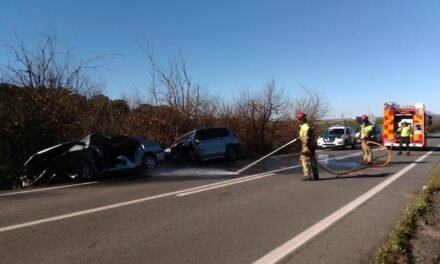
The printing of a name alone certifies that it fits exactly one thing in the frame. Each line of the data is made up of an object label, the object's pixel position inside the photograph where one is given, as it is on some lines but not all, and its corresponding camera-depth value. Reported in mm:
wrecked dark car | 14305
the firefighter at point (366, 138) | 18219
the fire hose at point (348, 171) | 15352
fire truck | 29234
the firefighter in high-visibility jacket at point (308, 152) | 13258
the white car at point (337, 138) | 31875
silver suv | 19859
